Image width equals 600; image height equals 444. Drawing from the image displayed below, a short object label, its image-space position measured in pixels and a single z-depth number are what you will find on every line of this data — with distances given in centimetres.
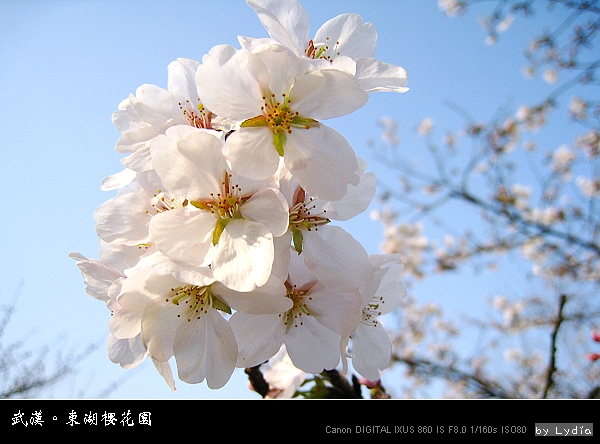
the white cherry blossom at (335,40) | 10
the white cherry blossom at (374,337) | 12
